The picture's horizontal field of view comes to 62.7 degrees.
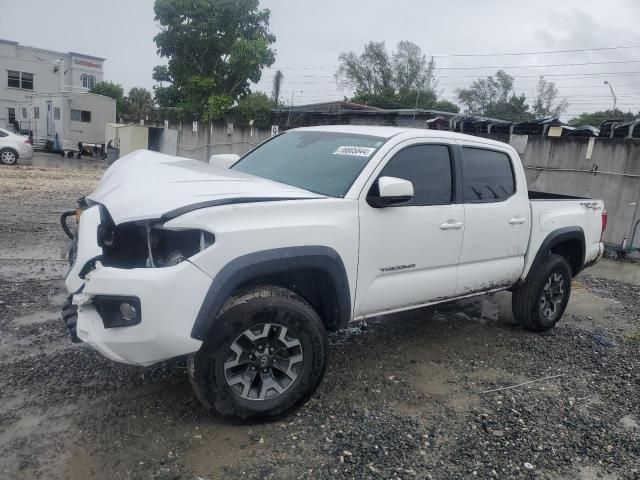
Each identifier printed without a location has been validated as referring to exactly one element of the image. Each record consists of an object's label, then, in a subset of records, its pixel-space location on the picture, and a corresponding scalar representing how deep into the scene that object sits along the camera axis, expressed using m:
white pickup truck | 2.75
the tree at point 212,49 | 25.08
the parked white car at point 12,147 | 18.06
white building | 27.28
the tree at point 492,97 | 39.48
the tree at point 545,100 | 36.75
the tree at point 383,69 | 50.19
